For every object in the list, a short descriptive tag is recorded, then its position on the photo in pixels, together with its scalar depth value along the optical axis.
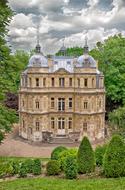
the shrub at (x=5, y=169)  13.57
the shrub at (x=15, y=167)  13.76
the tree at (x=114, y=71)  33.66
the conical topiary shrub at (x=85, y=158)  13.11
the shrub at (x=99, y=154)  14.97
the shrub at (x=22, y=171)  13.41
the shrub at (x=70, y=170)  12.53
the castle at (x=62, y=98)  28.94
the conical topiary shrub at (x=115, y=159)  12.14
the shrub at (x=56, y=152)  17.16
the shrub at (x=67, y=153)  15.01
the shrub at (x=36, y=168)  13.61
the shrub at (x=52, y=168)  13.28
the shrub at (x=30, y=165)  13.72
